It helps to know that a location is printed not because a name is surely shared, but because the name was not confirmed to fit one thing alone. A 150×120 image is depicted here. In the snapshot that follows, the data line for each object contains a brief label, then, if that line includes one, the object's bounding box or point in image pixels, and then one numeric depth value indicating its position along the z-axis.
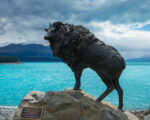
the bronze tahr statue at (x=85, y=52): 4.23
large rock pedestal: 4.11
